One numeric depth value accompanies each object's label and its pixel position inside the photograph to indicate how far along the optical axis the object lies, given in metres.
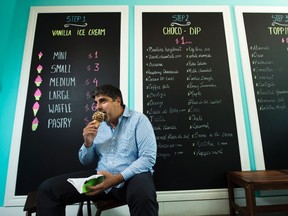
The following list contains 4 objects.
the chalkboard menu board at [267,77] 1.79
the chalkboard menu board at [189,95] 1.74
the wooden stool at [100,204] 1.17
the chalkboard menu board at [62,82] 1.71
